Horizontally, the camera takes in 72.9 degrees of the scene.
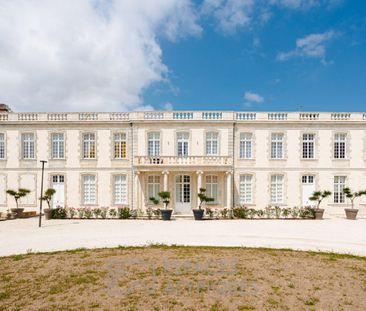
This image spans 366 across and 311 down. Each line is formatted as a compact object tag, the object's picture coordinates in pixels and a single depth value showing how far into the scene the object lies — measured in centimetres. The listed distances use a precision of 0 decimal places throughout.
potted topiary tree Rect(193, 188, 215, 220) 1559
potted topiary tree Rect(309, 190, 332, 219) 1601
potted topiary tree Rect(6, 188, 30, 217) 1628
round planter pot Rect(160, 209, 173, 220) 1545
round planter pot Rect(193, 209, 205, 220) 1559
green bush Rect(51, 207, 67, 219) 1617
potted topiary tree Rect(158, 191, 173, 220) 1545
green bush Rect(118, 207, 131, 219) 1609
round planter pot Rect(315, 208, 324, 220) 1598
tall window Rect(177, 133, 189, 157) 1884
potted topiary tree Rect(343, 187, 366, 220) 1584
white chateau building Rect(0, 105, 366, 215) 1855
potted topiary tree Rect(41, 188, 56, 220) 1564
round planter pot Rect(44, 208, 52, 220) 1588
